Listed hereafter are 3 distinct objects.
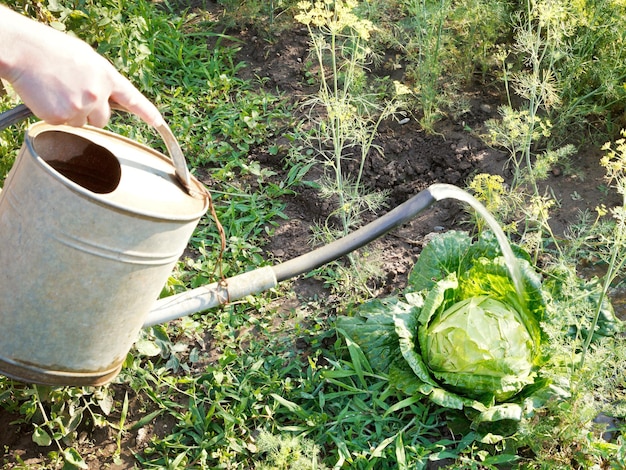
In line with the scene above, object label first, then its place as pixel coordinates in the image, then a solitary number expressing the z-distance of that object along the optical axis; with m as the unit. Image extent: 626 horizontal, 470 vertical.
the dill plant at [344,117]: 2.51
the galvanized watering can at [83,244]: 1.55
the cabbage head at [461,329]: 2.22
